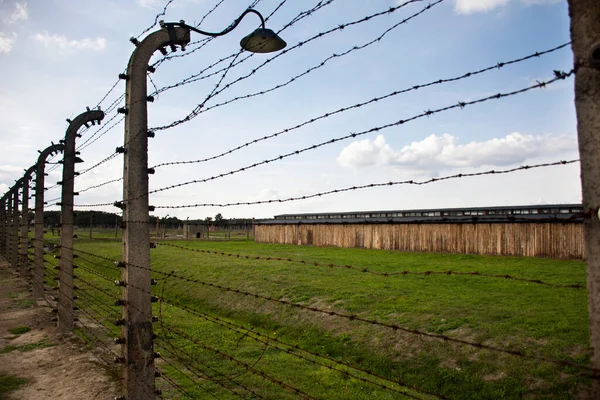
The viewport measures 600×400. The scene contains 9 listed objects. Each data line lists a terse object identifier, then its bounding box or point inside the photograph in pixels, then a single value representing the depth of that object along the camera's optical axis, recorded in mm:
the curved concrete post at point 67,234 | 9453
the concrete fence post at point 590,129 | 1917
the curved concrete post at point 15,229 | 17758
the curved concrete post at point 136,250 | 4871
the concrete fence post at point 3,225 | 22019
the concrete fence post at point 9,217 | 18953
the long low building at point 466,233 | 24297
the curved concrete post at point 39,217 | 12520
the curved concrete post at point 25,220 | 15337
